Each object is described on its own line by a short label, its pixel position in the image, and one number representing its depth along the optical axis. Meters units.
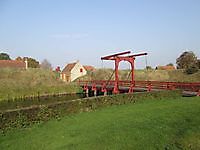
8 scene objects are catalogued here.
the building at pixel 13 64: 58.38
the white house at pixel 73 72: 62.31
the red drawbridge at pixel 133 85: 22.07
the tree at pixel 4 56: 83.53
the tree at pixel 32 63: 76.03
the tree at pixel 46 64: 113.06
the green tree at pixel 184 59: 55.38
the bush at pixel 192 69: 43.38
